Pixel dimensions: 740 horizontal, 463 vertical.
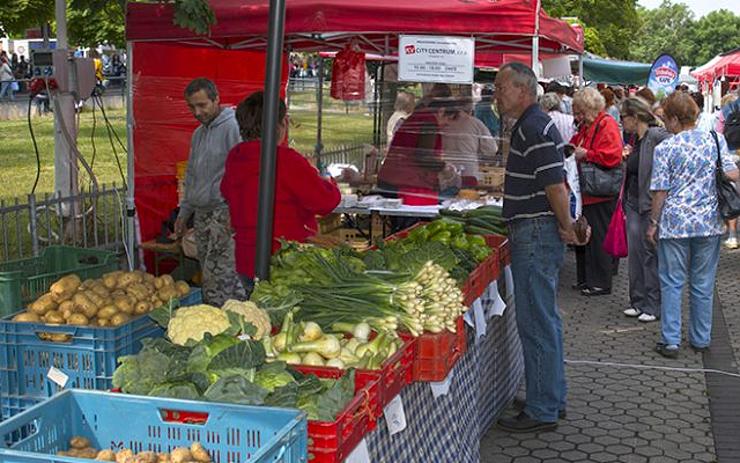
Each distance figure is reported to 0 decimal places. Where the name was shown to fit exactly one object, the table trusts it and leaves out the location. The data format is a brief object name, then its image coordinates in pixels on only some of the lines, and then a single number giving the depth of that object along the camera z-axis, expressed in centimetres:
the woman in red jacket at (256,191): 506
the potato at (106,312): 411
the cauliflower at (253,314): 352
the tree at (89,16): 542
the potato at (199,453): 253
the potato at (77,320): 401
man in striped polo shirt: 492
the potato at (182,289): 470
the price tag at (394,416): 332
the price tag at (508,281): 584
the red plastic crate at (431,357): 368
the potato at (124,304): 420
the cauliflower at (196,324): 333
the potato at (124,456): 247
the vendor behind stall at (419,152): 919
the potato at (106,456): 253
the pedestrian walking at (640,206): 789
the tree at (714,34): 12250
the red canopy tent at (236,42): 717
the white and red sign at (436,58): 736
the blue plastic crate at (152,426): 250
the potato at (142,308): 433
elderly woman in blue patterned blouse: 680
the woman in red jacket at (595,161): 898
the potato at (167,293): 459
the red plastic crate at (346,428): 261
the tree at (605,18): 3651
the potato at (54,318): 403
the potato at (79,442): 267
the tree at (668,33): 12731
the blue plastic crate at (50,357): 379
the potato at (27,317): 403
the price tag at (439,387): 384
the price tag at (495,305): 522
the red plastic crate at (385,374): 310
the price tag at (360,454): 280
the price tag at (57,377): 372
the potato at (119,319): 405
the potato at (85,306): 412
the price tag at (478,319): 476
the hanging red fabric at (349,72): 906
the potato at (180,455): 248
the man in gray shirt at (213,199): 630
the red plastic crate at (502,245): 565
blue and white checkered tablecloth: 359
